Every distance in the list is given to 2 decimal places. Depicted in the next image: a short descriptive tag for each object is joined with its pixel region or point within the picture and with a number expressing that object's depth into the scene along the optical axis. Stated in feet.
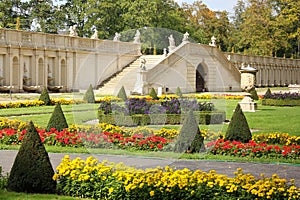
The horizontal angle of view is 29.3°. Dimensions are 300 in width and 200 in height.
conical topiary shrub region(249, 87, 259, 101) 117.99
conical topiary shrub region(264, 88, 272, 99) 108.88
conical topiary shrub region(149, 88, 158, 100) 75.57
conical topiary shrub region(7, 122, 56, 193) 29.28
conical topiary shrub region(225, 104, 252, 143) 49.14
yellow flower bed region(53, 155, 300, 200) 27.48
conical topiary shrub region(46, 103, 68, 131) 52.42
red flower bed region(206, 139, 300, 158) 44.68
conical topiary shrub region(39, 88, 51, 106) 91.50
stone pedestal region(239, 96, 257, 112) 88.79
